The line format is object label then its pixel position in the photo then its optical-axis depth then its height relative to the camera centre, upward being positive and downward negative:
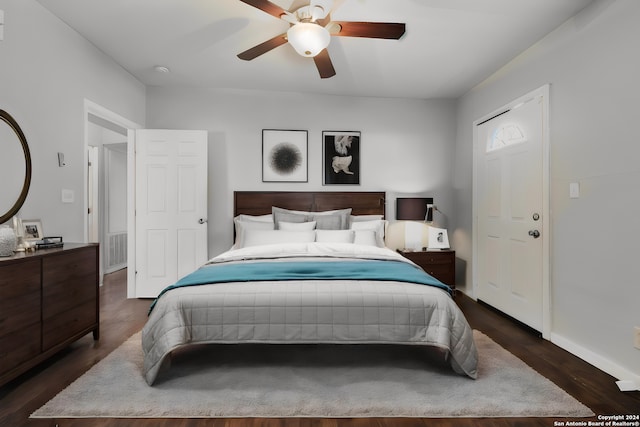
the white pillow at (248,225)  3.89 -0.16
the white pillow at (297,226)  3.87 -0.17
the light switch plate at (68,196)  2.90 +0.13
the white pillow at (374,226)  3.95 -0.19
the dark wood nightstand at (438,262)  4.18 -0.62
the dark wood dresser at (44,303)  1.98 -0.60
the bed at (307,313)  2.14 -0.64
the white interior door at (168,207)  4.15 +0.05
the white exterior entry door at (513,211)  3.09 -0.01
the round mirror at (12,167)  2.31 +0.31
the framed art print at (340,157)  4.58 +0.71
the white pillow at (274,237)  3.64 -0.27
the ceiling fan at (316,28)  2.24 +1.28
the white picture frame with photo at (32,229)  2.46 -0.13
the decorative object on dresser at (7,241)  2.08 -0.18
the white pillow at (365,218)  4.33 -0.09
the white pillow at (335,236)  3.70 -0.27
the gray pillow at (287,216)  4.10 -0.07
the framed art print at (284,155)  4.50 +0.72
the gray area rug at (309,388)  1.83 -1.05
